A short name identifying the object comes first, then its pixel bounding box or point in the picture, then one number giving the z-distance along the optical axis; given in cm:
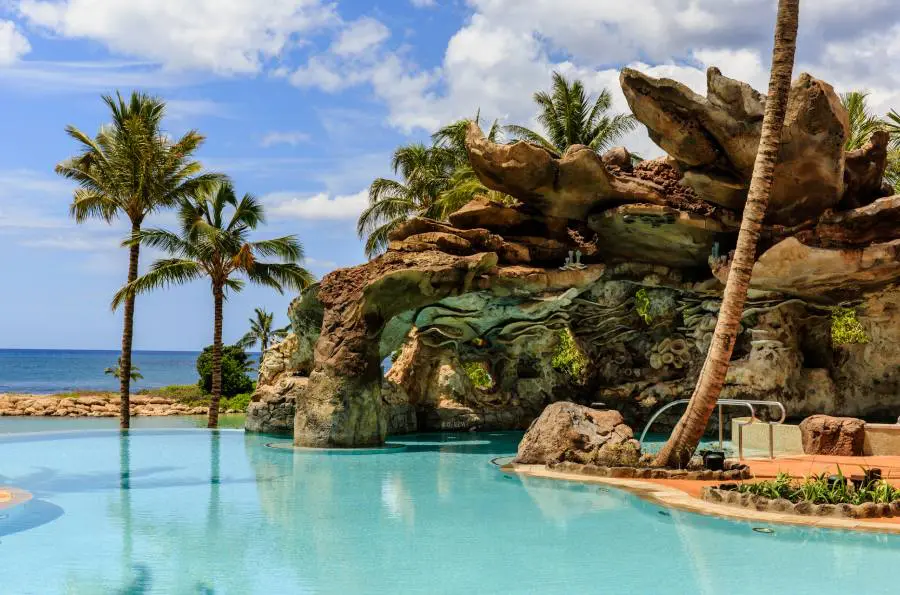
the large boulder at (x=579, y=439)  1428
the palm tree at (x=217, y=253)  2444
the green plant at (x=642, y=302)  2262
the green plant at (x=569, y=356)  2350
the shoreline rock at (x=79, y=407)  3862
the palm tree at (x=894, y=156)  2508
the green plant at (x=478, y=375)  2427
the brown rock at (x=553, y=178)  1814
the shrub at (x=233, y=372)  4062
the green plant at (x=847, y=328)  2106
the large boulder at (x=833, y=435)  1538
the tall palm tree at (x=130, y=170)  2378
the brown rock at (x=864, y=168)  1755
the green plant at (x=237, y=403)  3862
